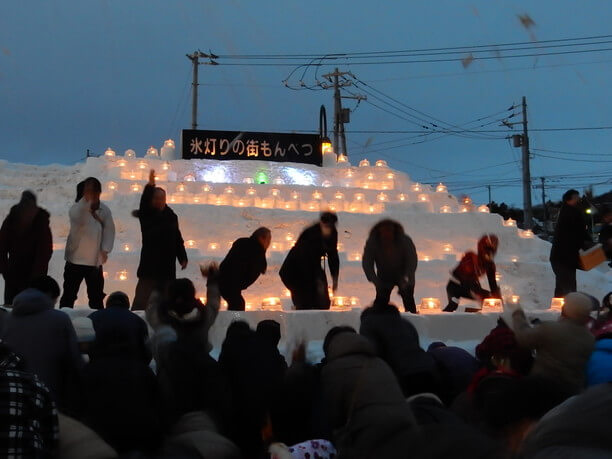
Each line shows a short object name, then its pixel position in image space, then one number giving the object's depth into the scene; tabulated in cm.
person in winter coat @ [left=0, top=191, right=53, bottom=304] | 721
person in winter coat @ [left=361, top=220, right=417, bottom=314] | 762
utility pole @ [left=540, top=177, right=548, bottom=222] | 4434
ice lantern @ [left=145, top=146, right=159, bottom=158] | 1628
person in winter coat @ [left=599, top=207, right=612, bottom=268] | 800
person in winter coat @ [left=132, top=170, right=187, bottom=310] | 758
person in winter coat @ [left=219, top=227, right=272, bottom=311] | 810
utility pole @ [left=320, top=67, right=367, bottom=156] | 3275
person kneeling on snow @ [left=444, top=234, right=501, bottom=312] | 948
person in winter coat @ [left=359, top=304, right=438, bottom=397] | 433
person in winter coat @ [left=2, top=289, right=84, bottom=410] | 437
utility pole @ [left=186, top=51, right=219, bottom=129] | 2895
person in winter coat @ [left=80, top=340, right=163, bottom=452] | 254
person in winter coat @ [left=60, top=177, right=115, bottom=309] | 762
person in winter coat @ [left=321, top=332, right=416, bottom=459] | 308
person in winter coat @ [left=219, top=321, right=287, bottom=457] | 410
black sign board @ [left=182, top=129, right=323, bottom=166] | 1647
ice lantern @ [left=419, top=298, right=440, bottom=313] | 954
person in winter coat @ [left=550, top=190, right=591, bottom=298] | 910
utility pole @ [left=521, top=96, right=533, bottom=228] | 2611
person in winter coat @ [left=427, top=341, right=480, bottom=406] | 454
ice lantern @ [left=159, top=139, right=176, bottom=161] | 1664
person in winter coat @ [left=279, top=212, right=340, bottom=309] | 820
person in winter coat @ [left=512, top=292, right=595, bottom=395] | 439
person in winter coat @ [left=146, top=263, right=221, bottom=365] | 447
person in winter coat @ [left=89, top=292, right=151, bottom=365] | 371
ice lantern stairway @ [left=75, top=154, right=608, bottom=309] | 1188
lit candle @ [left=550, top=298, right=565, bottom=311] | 929
